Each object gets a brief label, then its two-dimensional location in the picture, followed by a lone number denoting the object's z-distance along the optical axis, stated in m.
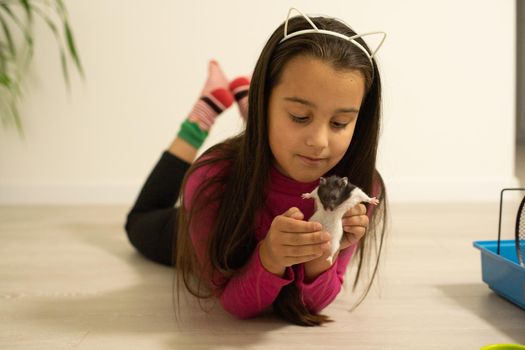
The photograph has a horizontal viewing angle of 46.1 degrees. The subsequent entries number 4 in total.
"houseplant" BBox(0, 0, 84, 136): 2.08
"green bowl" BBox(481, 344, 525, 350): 0.84
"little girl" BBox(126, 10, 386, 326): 0.86
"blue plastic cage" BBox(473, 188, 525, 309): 1.04
